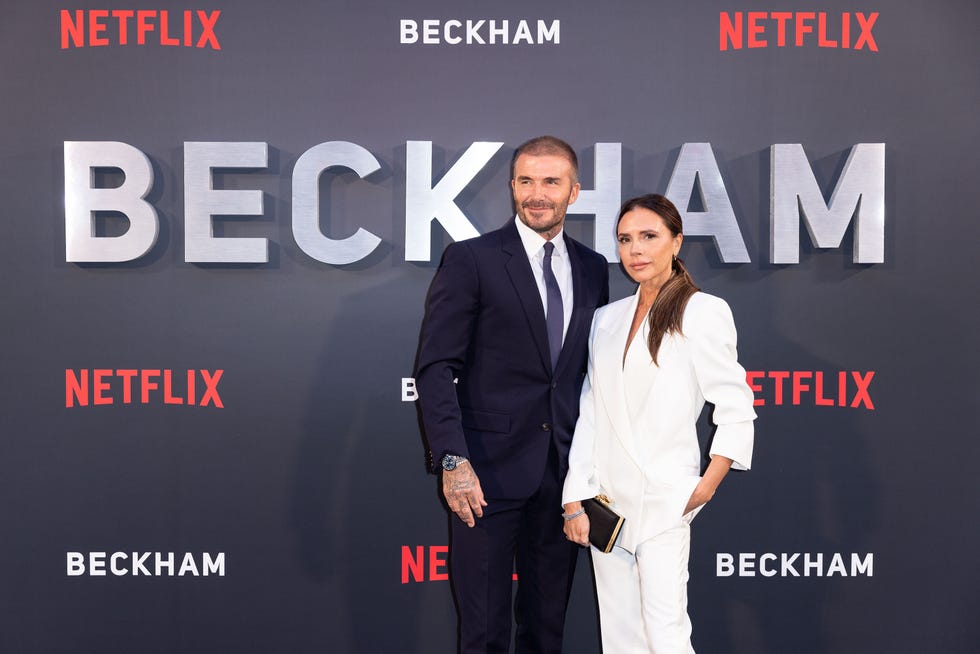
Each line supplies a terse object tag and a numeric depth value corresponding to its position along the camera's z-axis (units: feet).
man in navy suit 6.81
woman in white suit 6.40
